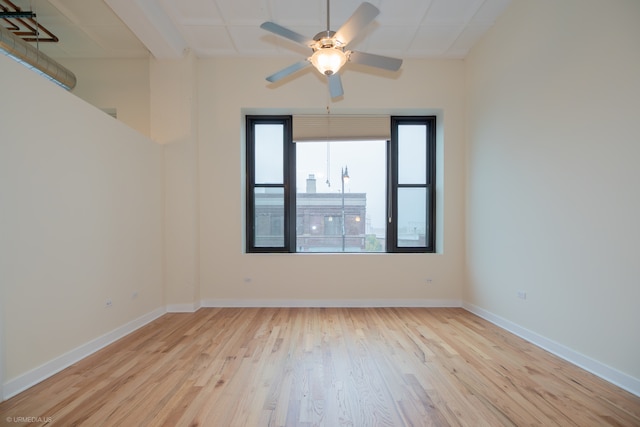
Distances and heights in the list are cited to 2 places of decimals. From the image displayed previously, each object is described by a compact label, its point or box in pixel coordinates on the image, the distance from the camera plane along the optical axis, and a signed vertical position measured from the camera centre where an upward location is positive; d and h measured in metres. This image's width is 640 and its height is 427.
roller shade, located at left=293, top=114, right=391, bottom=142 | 3.99 +1.26
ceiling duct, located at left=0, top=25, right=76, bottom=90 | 2.79 +1.78
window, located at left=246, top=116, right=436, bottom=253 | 4.09 +0.32
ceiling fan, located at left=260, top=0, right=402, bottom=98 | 1.88 +1.34
